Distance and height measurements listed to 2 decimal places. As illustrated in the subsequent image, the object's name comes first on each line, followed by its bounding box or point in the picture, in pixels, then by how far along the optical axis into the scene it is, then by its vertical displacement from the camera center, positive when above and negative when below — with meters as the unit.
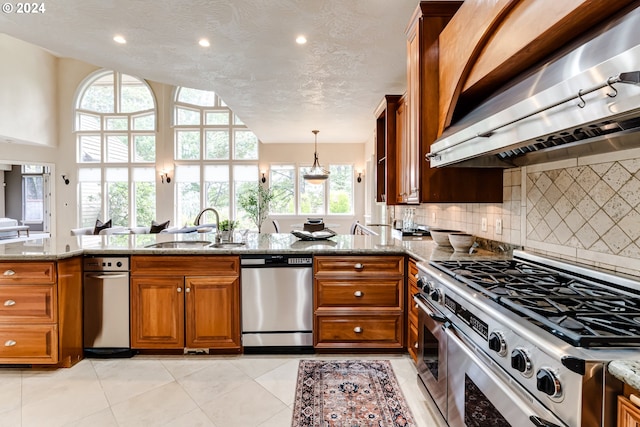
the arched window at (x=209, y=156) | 9.02 +1.52
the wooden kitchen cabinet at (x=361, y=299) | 2.59 -0.70
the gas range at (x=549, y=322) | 0.81 -0.35
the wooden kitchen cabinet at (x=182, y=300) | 2.58 -0.71
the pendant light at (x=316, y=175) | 6.51 +0.72
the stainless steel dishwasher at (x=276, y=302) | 2.62 -0.74
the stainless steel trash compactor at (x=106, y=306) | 2.59 -0.76
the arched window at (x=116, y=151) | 9.14 +1.70
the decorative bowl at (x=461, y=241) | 2.37 -0.22
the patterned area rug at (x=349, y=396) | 1.87 -1.19
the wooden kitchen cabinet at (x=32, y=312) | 2.37 -0.74
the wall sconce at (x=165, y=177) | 8.95 +0.93
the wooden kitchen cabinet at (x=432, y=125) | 2.24 +0.60
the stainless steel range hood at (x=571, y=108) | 0.85 +0.33
